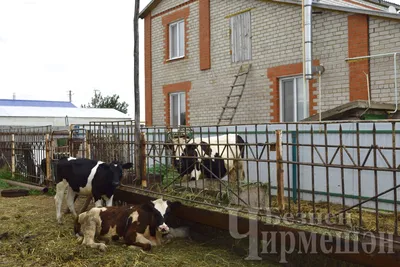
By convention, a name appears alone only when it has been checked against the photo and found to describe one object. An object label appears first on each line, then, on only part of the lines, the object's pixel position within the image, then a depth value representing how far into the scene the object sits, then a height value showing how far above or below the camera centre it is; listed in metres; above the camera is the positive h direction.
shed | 31.23 +1.14
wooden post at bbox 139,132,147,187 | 7.12 -0.46
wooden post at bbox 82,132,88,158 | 9.05 -0.44
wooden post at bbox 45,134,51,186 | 10.86 -0.81
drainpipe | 9.90 +2.08
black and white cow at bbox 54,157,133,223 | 6.74 -0.83
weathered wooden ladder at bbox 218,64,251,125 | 12.11 +0.92
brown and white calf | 5.59 -1.33
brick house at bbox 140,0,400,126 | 9.35 +1.93
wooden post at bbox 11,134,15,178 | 13.06 -0.89
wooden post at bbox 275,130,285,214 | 4.95 -0.54
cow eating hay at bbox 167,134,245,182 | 6.53 -0.59
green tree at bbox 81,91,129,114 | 54.69 +3.47
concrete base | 5.84 -0.96
